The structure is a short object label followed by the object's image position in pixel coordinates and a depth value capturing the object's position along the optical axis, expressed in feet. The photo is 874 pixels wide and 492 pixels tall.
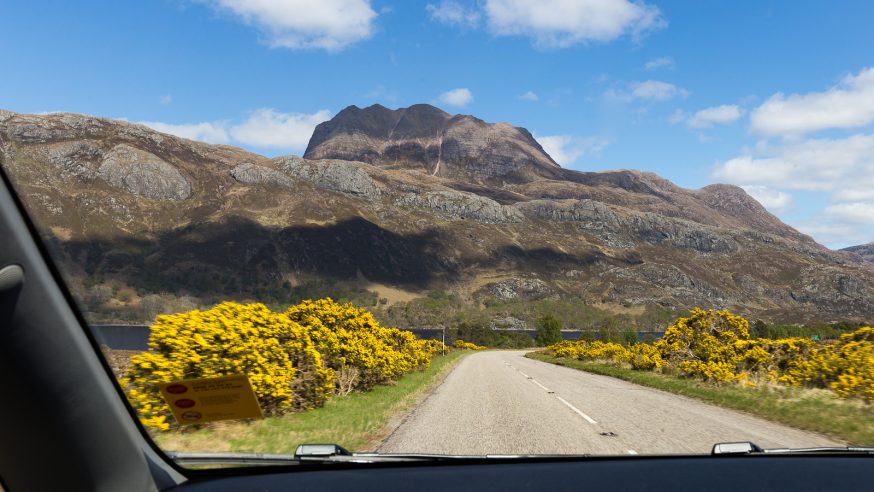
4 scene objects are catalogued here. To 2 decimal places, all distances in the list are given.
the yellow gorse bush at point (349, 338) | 52.34
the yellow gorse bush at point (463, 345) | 315.37
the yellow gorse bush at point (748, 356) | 36.81
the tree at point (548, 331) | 354.19
